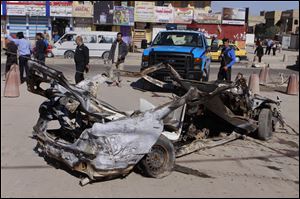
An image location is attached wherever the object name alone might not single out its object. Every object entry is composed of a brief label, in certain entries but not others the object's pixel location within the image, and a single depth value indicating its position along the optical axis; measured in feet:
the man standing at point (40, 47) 50.47
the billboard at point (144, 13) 144.66
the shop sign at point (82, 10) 139.33
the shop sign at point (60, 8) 136.15
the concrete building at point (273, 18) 321.44
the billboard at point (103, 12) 139.23
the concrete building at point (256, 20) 339.77
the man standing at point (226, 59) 41.93
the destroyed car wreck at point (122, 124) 17.28
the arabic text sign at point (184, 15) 148.15
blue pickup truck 45.06
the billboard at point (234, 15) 134.92
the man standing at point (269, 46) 139.64
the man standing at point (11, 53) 45.37
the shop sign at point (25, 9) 134.62
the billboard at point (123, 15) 138.62
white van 92.32
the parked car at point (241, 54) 106.81
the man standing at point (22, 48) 46.50
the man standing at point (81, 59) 39.68
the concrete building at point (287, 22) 278.46
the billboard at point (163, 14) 146.72
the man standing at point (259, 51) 97.22
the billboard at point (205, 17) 146.72
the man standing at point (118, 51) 46.16
